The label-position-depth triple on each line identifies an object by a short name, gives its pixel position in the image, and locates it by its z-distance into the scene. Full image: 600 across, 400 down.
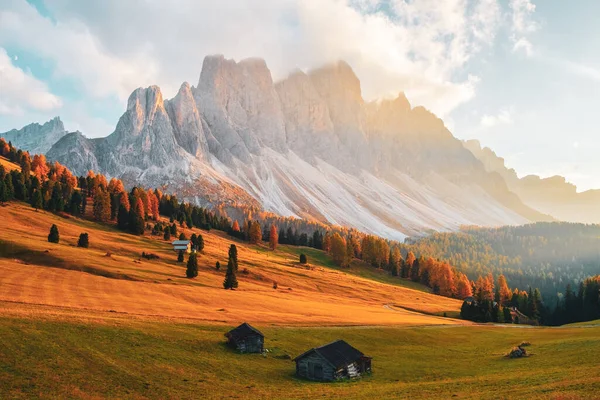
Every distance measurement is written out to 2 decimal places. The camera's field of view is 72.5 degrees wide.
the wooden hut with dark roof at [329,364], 40.28
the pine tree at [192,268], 90.50
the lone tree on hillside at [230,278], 86.06
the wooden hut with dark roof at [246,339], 44.72
